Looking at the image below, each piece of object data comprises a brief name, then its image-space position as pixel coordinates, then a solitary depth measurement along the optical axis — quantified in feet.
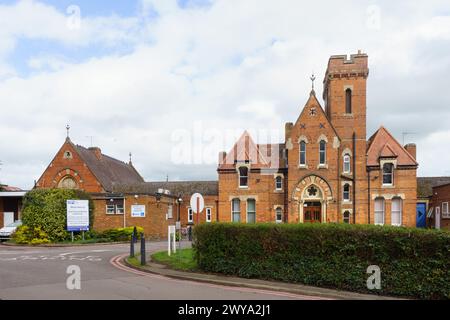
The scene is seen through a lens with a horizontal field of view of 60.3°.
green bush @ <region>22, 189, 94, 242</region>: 87.56
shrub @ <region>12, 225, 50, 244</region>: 85.30
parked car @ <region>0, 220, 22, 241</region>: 92.17
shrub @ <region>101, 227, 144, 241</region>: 92.48
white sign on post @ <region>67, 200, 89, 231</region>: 88.99
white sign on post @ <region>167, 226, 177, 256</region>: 54.93
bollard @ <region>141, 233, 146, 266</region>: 47.98
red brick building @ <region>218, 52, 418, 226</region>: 104.99
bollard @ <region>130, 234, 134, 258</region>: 54.94
